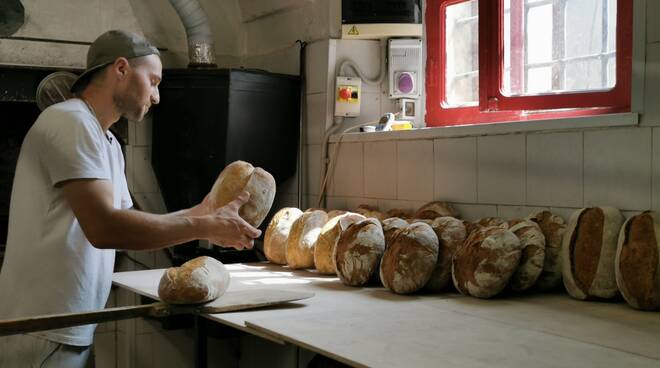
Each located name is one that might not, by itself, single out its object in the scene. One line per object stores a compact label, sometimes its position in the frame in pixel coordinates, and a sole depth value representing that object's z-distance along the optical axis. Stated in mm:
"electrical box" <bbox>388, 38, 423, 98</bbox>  3664
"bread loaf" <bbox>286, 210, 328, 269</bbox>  3041
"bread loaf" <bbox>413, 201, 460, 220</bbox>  2951
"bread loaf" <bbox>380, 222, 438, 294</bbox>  2443
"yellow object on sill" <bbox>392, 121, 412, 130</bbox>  3535
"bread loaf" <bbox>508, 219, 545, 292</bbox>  2389
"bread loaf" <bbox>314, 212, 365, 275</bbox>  2891
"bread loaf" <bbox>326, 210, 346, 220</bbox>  3225
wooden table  1650
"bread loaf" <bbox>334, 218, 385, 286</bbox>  2607
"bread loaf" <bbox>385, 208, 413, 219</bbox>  3154
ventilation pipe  3920
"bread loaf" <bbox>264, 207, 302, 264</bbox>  3204
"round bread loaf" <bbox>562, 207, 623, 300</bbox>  2262
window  2695
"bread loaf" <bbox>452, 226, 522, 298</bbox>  2326
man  1989
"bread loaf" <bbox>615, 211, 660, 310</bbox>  2084
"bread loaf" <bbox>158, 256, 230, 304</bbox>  2246
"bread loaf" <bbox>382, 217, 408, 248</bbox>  2686
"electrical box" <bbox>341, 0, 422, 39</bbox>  3633
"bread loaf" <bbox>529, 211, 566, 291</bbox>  2436
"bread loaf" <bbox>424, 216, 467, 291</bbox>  2523
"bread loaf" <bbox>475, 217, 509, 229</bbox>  2620
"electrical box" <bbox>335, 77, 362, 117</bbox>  3709
